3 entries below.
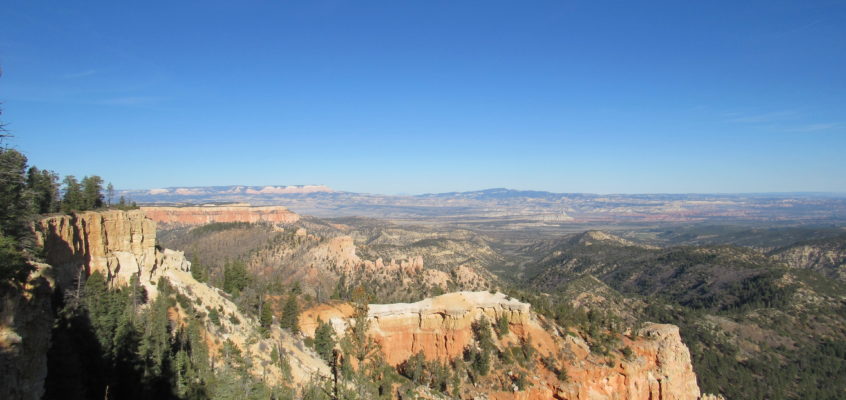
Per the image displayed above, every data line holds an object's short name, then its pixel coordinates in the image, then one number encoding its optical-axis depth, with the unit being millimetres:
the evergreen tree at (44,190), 39641
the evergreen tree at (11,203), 21391
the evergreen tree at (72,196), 42469
